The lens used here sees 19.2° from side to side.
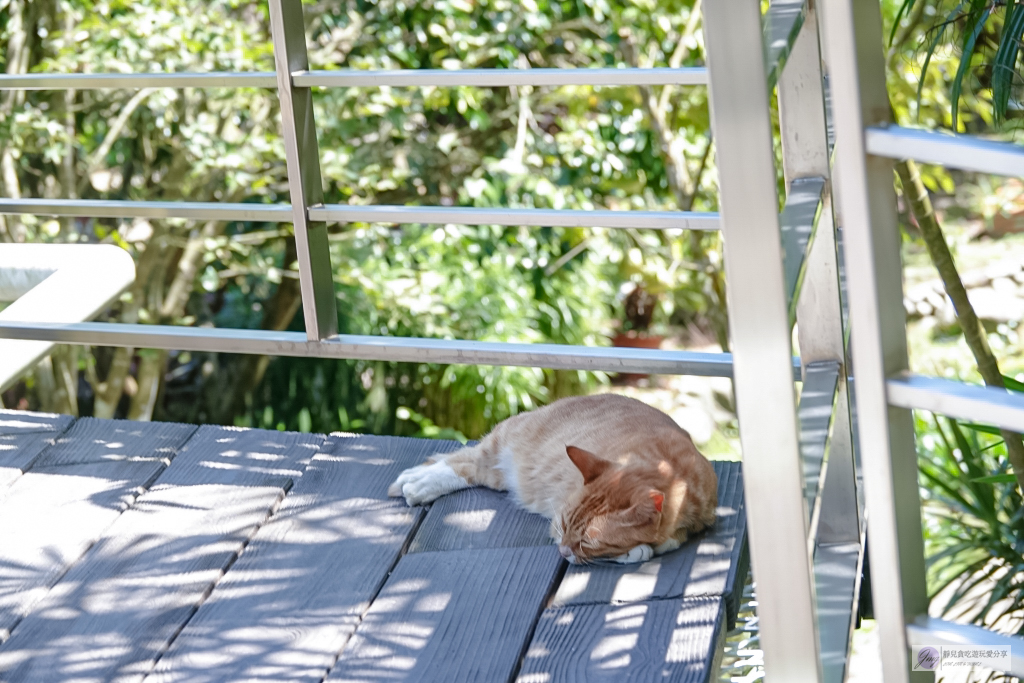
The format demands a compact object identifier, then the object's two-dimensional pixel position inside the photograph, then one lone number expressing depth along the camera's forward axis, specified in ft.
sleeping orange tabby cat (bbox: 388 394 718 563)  12.19
